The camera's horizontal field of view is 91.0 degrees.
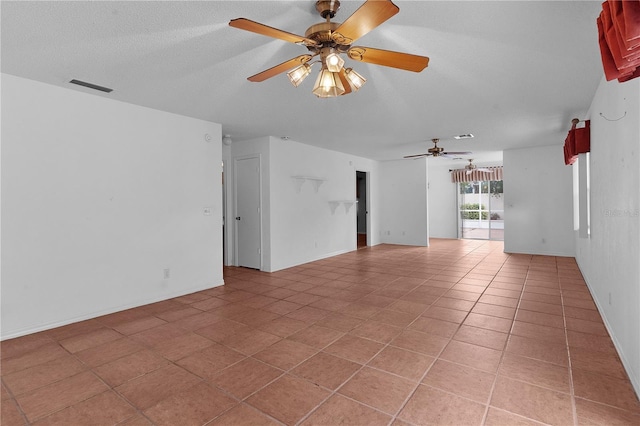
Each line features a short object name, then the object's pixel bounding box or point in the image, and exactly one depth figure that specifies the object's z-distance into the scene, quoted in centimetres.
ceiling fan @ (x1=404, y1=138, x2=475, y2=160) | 597
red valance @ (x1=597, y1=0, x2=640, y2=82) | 122
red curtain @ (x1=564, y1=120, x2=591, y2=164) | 400
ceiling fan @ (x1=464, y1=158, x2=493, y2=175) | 899
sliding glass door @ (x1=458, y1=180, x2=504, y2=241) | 1003
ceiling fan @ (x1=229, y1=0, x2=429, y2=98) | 161
